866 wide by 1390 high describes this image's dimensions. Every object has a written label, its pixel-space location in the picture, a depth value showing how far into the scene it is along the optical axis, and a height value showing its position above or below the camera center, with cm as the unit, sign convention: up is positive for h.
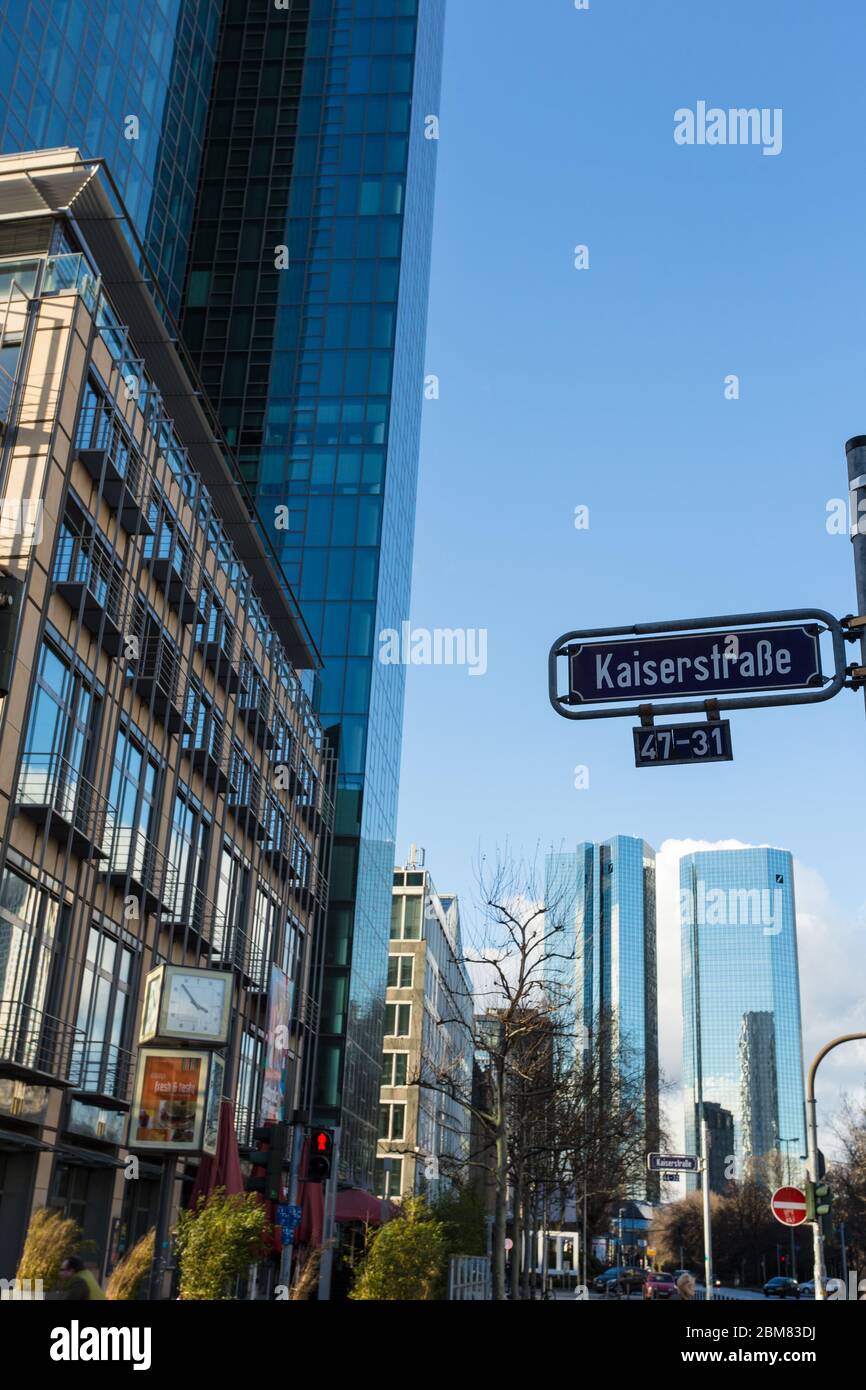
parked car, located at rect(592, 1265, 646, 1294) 7956 -85
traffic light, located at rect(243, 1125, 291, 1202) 1678 +104
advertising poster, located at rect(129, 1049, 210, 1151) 1861 +192
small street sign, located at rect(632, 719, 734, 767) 904 +339
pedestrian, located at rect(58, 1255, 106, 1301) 1175 -37
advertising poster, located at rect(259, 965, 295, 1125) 3947 +570
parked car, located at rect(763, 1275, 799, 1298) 7388 -85
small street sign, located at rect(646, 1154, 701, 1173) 3266 +250
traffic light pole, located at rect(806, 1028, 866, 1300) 2323 +81
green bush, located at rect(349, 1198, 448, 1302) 2534 -18
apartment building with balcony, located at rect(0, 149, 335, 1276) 2223 +1046
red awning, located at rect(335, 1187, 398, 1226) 4075 +129
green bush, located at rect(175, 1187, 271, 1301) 2223 -6
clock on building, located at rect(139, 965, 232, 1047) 2116 +359
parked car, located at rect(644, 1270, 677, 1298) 5959 -90
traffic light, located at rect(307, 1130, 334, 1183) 1892 +127
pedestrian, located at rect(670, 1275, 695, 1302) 3117 -38
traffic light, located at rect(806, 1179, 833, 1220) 2331 +125
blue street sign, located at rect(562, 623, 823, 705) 903 +394
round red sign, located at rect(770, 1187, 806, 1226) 2258 +109
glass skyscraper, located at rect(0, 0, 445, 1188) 5875 +4602
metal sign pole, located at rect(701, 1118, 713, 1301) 4670 +106
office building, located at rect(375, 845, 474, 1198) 8050 +1413
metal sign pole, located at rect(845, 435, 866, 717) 883 +491
